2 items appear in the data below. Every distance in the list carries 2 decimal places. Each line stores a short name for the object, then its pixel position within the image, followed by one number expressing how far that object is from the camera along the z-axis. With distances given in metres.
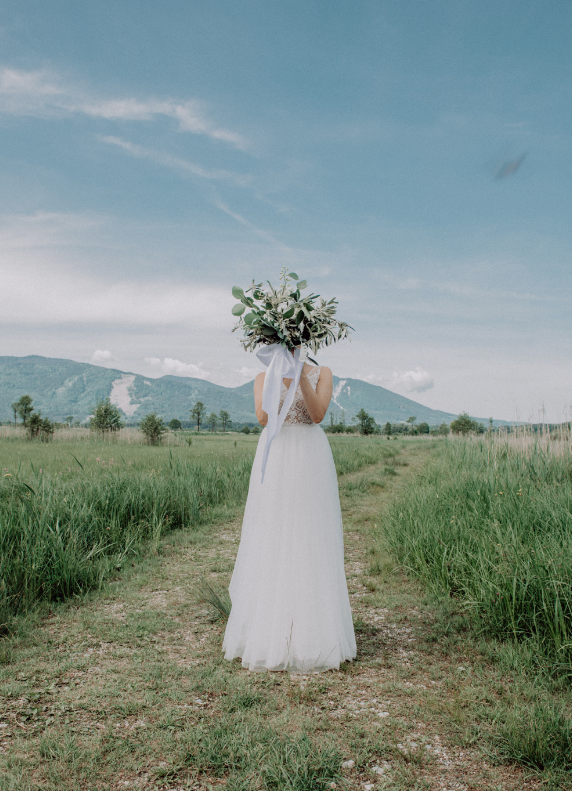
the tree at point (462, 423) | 66.46
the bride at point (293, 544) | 3.70
